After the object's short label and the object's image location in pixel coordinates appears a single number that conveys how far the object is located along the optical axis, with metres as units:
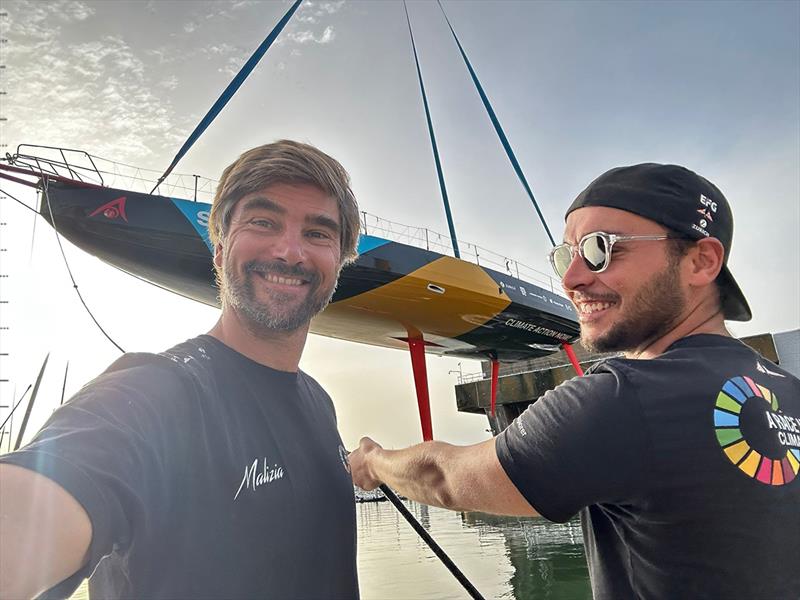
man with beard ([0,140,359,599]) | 0.76
